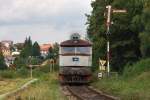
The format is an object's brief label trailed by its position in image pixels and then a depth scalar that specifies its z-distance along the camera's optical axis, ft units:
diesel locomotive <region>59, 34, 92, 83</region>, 136.05
